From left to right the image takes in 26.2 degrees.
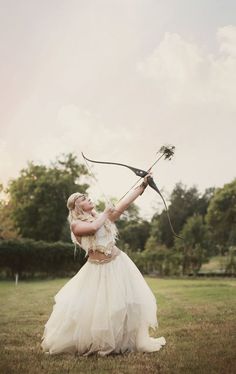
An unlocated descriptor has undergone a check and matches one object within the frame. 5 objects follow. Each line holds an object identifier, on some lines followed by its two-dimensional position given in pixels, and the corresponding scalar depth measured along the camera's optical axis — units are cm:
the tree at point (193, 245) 1909
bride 461
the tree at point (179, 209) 2909
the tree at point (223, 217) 2294
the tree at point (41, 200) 3191
